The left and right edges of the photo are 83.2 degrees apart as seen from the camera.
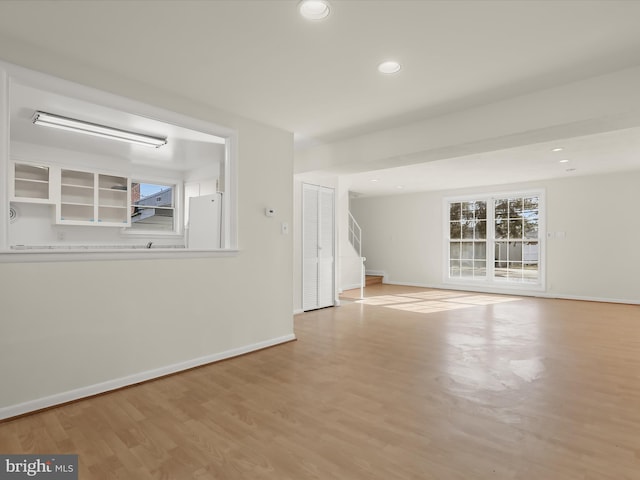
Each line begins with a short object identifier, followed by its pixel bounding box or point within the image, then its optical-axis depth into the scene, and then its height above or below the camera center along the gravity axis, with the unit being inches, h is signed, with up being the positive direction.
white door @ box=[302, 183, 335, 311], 233.0 -2.5
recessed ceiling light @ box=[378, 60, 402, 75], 105.1 +52.7
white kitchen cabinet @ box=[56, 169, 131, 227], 216.2 +26.8
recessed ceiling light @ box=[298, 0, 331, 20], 79.2 +52.8
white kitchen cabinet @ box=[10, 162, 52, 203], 197.6 +32.5
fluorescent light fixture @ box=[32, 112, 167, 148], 154.1 +51.8
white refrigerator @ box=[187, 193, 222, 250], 163.9 +10.1
